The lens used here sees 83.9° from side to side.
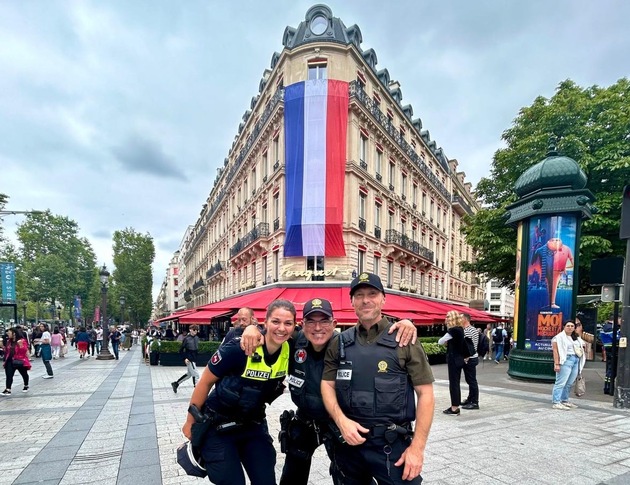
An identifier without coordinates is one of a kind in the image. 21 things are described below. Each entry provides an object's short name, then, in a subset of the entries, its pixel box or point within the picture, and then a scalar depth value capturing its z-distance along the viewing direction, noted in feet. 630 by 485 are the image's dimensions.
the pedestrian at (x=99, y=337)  78.33
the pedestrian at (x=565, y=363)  21.62
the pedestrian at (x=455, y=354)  20.13
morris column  29.45
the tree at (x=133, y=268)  161.79
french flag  55.21
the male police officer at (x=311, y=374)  7.56
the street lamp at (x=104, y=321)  57.63
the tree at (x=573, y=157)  43.70
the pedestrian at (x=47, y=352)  34.58
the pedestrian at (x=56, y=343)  55.47
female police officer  7.66
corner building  55.77
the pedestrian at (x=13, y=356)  26.32
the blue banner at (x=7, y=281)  53.47
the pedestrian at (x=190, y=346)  32.73
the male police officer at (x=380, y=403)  6.60
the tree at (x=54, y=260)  114.83
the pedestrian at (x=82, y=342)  58.44
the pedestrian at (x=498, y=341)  52.03
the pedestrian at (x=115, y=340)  58.54
